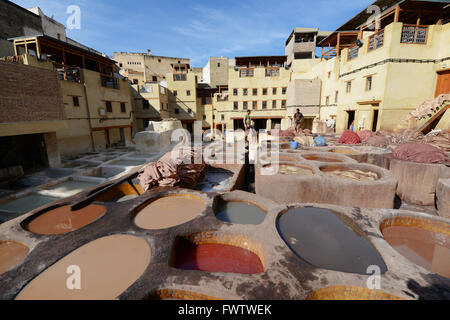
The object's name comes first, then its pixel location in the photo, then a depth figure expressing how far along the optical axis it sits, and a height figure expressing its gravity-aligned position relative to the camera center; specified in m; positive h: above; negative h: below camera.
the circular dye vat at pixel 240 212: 5.66 -2.63
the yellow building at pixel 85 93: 16.84 +2.85
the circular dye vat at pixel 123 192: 8.04 -2.88
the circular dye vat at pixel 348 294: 2.91 -2.46
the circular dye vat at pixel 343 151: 12.00 -1.78
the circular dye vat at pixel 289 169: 8.72 -2.12
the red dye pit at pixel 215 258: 3.89 -2.73
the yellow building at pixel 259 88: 29.67 +4.67
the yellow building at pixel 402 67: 14.45 +3.80
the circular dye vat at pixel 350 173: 8.07 -2.18
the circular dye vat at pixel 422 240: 4.21 -2.71
